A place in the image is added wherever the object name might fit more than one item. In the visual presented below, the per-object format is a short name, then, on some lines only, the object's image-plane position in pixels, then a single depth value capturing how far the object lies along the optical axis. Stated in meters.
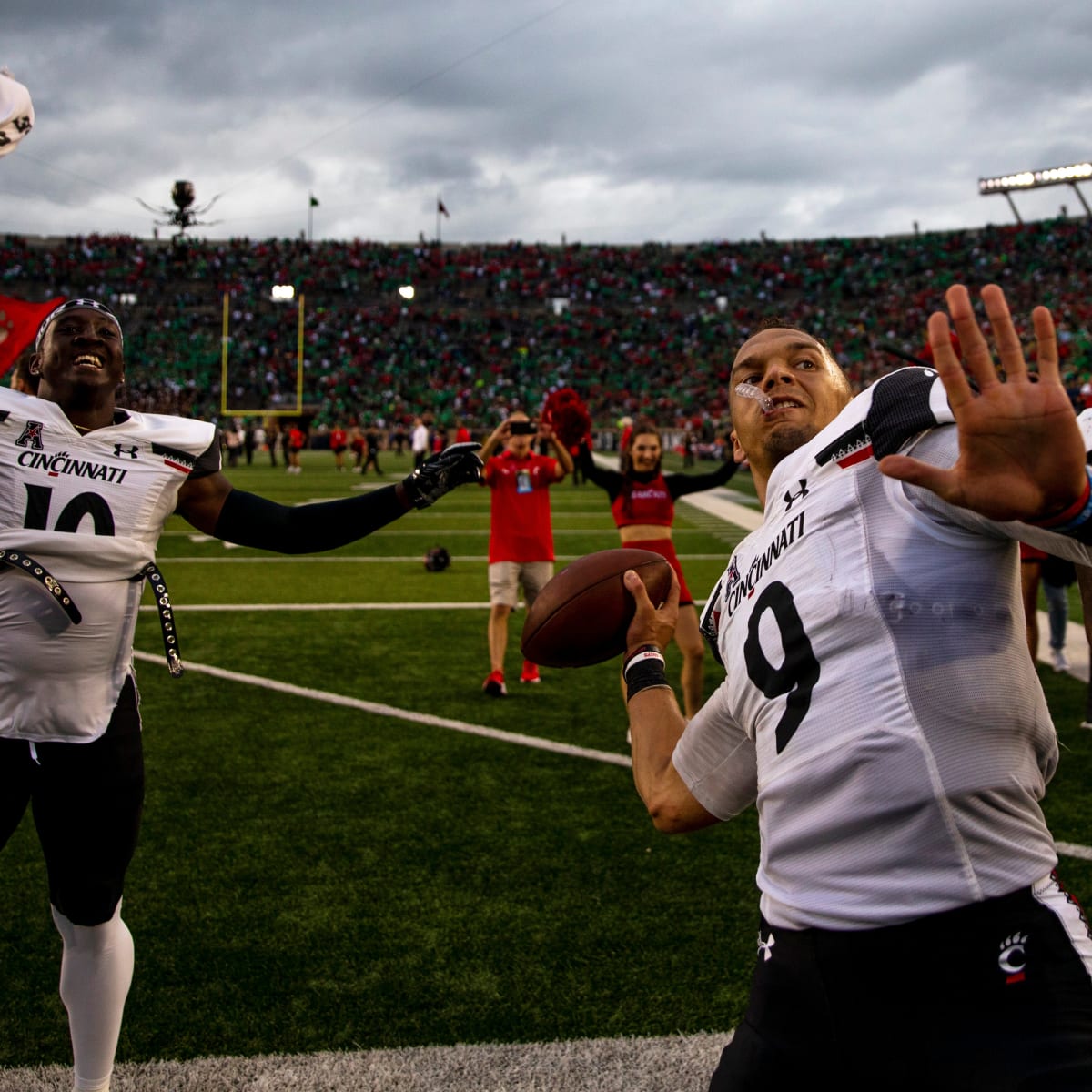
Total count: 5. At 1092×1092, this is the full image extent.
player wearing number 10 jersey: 2.67
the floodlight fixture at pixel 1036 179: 40.41
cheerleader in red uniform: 6.55
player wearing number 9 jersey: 1.39
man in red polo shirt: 7.45
